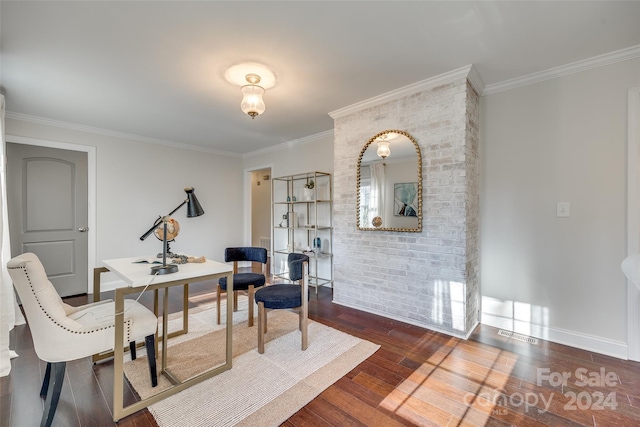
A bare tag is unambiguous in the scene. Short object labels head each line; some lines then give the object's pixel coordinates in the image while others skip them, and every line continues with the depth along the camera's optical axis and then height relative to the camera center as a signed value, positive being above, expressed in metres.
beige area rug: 1.58 -1.12
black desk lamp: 1.77 -0.33
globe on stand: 1.97 -0.10
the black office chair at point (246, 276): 2.76 -0.64
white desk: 1.53 -0.44
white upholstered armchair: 1.39 -0.61
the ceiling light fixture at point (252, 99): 2.42 +1.04
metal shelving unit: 4.28 -0.12
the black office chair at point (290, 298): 2.23 -0.69
